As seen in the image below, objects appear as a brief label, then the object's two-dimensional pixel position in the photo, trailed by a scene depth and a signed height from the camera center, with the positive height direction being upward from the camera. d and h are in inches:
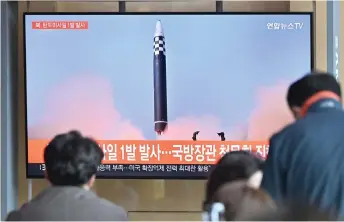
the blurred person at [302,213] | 104.6 -6.4
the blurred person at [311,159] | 162.3 -7.3
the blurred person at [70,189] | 161.9 -11.0
